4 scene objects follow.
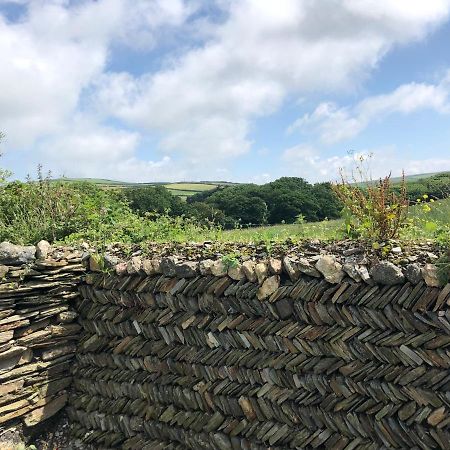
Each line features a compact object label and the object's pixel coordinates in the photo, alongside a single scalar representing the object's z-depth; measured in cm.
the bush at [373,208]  522
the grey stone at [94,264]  604
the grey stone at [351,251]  476
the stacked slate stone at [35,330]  562
